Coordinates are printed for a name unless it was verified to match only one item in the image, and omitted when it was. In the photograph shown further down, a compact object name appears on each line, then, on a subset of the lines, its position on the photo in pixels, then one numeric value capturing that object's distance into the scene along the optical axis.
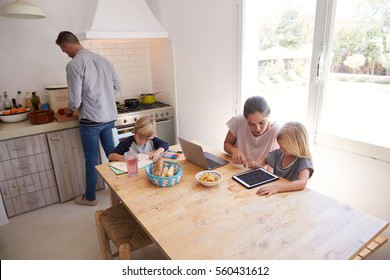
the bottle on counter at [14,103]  2.88
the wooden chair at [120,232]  1.52
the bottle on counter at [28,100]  2.95
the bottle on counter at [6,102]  2.86
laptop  1.68
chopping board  2.68
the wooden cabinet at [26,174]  2.51
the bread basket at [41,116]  2.56
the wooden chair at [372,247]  1.39
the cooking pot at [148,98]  3.50
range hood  2.75
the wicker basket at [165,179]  1.48
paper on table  1.77
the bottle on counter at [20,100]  2.93
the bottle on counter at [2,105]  2.86
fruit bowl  2.62
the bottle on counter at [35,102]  2.88
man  2.42
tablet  1.49
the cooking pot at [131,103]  3.20
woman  1.74
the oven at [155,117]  3.02
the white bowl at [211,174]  1.46
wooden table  1.01
